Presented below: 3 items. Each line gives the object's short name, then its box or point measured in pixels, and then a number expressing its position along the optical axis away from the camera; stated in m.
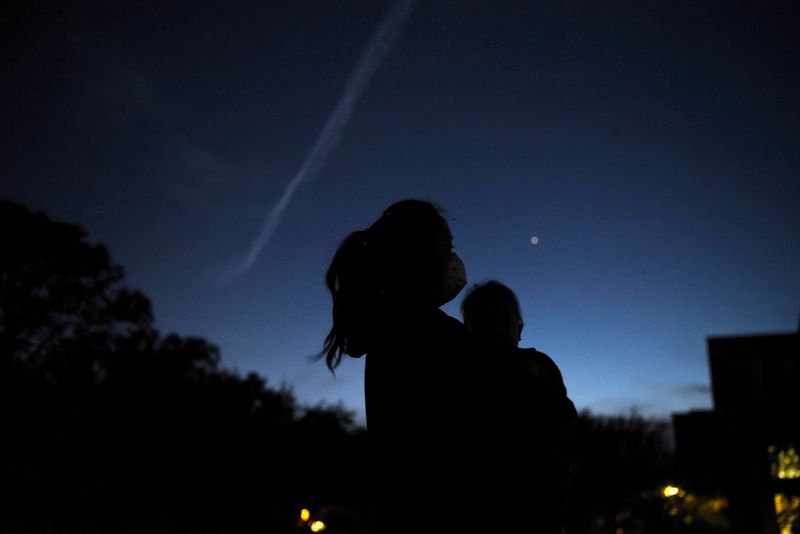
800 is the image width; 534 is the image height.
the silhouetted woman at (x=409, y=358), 1.13
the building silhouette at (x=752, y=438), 13.31
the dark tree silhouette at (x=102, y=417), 16.91
